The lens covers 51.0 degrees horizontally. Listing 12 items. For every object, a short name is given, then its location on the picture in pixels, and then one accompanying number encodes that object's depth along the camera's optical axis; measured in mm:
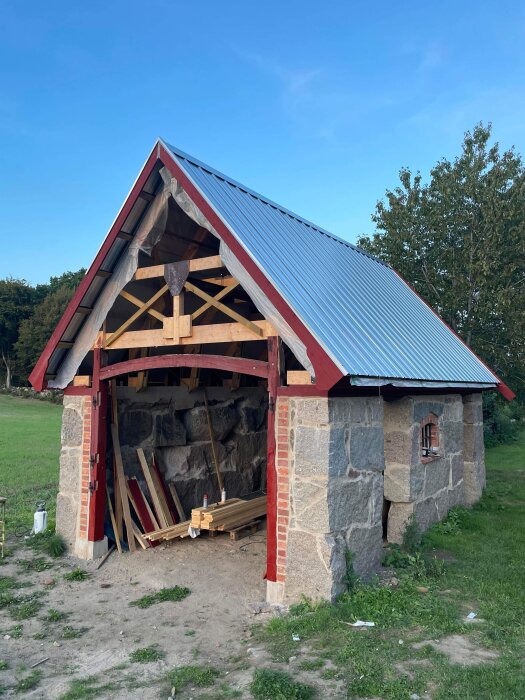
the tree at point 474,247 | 18094
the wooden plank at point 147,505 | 8992
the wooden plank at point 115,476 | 8642
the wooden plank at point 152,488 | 9172
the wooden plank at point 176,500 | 9805
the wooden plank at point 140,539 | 8555
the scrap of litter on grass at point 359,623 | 5526
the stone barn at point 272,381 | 6230
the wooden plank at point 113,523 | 8375
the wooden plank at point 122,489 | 8532
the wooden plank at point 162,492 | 9409
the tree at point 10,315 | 42969
